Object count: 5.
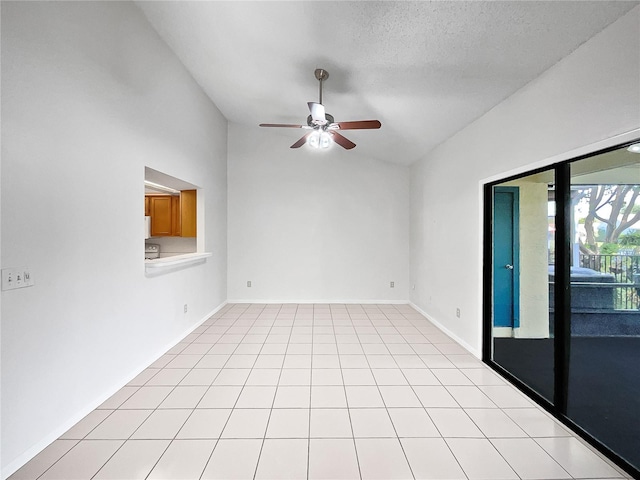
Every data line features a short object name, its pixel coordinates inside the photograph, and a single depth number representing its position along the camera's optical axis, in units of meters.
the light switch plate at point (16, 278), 1.54
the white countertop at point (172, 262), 2.87
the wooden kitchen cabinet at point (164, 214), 4.62
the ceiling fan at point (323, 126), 2.72
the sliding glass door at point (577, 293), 2.10
